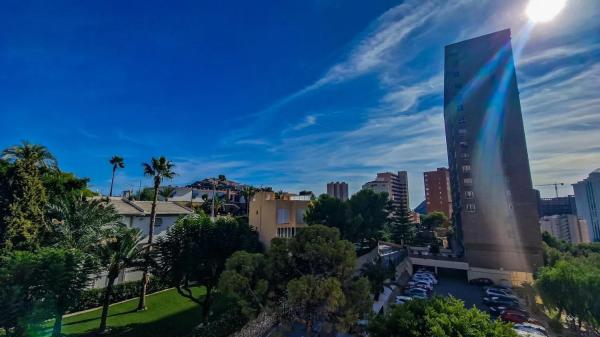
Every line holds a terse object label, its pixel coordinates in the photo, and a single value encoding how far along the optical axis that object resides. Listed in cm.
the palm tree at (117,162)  4872
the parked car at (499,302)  2490
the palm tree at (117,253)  1558
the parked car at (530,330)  1803
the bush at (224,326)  1345
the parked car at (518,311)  2189
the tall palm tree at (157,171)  2263
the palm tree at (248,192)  5474
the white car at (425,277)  3275
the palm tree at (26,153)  1708
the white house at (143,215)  2416
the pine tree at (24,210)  1486
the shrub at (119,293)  1906
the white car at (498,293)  2678
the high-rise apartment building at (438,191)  9325
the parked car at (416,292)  2658
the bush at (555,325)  1987
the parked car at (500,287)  3000
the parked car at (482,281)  3306
